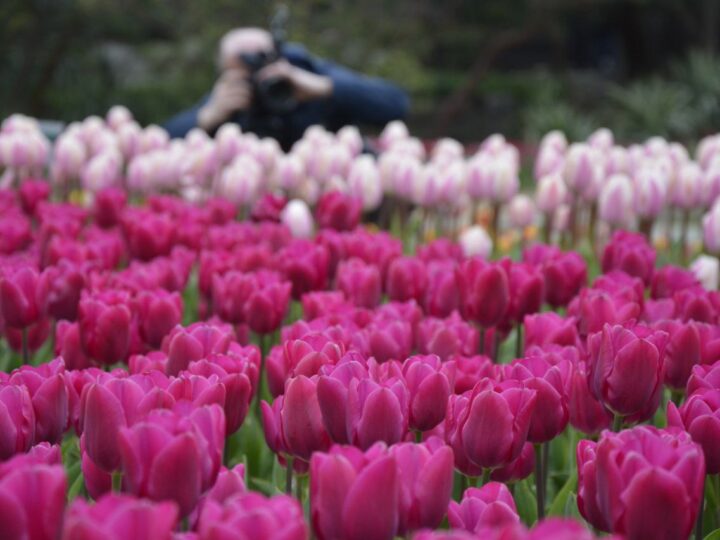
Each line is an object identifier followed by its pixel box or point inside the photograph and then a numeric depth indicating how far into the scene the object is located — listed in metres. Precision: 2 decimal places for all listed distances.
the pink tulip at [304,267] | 2.98
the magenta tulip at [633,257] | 2.99
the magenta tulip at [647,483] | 2.30
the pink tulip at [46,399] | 2.44
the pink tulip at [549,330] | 2.67
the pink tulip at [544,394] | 2.48
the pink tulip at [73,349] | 2.72
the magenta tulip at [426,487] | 2.32
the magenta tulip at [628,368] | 2.49
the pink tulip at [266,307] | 2.81
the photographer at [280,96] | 5.87
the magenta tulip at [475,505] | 2.34
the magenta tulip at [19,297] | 2.74
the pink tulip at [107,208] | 3.99
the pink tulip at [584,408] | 2.55
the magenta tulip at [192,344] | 2.55
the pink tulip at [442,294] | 2.88
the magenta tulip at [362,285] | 2.91
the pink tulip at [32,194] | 4.20
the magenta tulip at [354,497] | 2.28
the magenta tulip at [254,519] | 2.21
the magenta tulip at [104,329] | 2.68
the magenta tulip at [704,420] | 2.43
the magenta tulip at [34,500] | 2.23
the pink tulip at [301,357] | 2.48
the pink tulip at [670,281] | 2.91
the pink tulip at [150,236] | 3.28
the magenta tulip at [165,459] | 2.30
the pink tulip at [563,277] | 2.93
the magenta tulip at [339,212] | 3.89
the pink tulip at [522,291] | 2.81
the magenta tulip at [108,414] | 2.37
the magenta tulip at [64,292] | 2.83
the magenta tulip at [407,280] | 2.92
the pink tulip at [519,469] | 2.52
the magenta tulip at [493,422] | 2.42
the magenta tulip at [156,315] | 2.72
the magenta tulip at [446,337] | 2.69
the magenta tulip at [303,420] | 2.43
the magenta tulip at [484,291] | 2.78
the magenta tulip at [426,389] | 2.46
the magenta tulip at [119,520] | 2.20
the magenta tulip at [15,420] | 2.39
